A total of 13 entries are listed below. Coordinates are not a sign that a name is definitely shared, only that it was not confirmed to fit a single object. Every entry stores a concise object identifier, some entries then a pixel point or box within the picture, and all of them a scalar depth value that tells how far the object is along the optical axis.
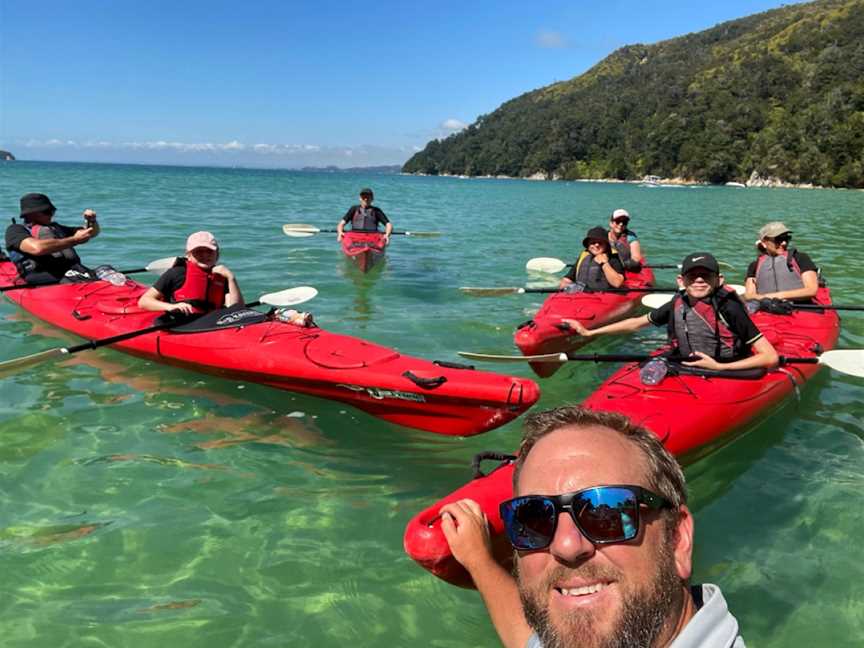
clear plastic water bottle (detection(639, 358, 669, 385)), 4.63
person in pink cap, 6.15
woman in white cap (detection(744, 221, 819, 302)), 7.13
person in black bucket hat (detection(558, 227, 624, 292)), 7.97
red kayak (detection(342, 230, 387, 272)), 12.66
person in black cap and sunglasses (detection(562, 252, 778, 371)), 4.87
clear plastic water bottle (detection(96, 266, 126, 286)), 7.45
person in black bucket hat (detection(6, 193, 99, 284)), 7.61
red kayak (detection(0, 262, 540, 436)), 4.50
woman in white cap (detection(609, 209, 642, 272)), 9.47
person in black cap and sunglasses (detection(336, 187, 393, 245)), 13.59
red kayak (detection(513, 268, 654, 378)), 6.53
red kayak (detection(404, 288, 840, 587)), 4.07
